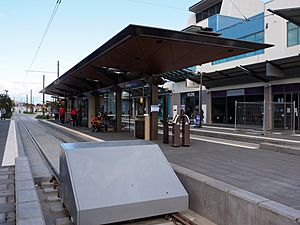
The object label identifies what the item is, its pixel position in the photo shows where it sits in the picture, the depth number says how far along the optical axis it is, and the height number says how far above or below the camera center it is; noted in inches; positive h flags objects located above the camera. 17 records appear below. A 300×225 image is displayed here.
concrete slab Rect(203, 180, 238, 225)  181.2 -54.2
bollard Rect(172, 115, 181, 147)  450.1 -33.0
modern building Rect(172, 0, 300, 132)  776.9 +116.1
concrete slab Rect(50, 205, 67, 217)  210.9 -68.9
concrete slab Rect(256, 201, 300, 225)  137.8 -47.5
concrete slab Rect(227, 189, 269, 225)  159.2 -50.9
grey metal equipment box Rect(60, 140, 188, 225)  178.5 -45.0
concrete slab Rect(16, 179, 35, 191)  221.1 -54.4
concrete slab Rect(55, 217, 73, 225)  192.1 -68.8
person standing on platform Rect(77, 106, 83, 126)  1048.7 -22.8
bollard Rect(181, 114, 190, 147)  456.1 -32.2
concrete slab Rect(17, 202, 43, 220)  167.3 -56.0
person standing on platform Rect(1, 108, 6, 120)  1737.6 -6.7
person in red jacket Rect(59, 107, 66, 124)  1258.6 -19.0
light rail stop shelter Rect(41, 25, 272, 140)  414.6 +93.1
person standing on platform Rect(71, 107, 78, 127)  1051.4 -17.7
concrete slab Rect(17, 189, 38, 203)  193.5 -55.0
